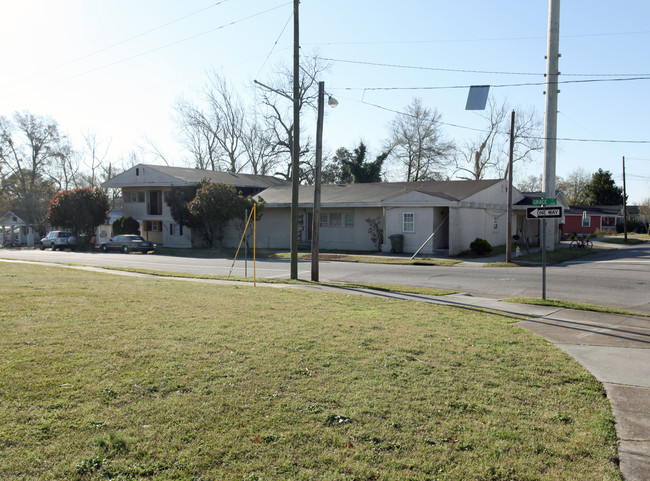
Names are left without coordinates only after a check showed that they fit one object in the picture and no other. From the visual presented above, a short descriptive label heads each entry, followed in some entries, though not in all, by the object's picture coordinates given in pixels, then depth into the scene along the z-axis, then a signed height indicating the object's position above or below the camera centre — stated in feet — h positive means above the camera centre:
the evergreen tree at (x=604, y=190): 240.53 +25.90
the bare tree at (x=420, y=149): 188.34 +34.23
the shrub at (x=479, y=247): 92.07 -0.22
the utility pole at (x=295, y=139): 55.47 +11.66
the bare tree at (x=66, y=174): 239.30 +30.88
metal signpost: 37.93 +2.59
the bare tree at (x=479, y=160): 196.75 +32.40
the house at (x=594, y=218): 205.26 +11.68
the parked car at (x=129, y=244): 122.62 -0.53
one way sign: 37.78 +2.51
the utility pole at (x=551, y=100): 91.71 +25.72
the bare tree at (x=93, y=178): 246.06 +29.43
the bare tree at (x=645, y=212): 212.84 +14.25
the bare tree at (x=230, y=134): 205.08 +42.45
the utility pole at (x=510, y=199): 80.18 +7.19
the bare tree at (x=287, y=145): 185.47 +35.49
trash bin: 98.43 +0.33
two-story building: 135.33 +14.06
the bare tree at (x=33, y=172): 222.69 +29.21
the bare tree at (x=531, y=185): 253.18 +29.50
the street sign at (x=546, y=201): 40.96 +3.52
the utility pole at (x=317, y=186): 55.36 +6.16
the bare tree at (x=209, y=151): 205.77 +36.14
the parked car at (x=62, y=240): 140.46 +0.22
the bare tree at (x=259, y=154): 201.87 +34.56
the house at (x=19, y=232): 180.96 +3.03
